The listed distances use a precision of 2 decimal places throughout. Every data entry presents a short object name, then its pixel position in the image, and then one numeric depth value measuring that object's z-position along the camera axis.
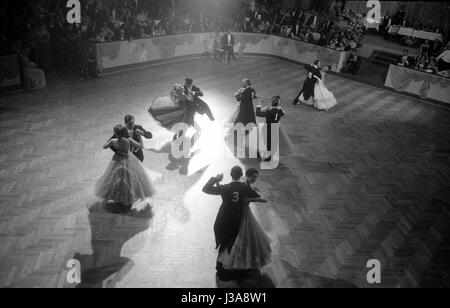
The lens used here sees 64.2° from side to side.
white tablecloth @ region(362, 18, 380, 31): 20.02
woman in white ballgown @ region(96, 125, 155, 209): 5.29
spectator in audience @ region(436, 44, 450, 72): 14.52
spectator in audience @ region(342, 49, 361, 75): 14.84
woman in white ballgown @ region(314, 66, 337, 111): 10.88
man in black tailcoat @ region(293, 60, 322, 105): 10.69
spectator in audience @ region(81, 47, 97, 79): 11.52
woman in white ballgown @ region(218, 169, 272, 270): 4.47
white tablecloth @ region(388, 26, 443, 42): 17.84
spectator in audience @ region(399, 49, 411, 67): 13.88
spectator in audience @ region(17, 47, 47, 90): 9.96
